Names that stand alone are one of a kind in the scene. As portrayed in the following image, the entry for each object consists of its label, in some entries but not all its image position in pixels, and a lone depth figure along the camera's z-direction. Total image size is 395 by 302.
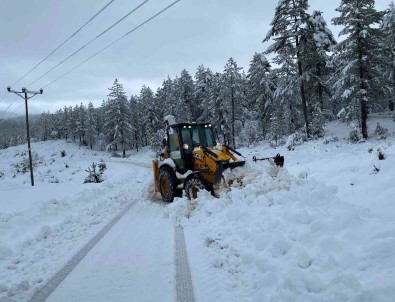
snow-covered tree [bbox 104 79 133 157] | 58.75
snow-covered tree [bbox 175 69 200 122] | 50.38
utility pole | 20.88
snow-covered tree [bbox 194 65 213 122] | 48.65
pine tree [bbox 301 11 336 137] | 24.36
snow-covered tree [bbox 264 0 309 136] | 23.64
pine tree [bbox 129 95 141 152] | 70.56
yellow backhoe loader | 10.00
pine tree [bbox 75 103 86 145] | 88.94
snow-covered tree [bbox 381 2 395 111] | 35.20
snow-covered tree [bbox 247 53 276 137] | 41.09
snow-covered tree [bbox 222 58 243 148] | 40.81
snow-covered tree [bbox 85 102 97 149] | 84.12
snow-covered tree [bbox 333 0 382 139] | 22.56
